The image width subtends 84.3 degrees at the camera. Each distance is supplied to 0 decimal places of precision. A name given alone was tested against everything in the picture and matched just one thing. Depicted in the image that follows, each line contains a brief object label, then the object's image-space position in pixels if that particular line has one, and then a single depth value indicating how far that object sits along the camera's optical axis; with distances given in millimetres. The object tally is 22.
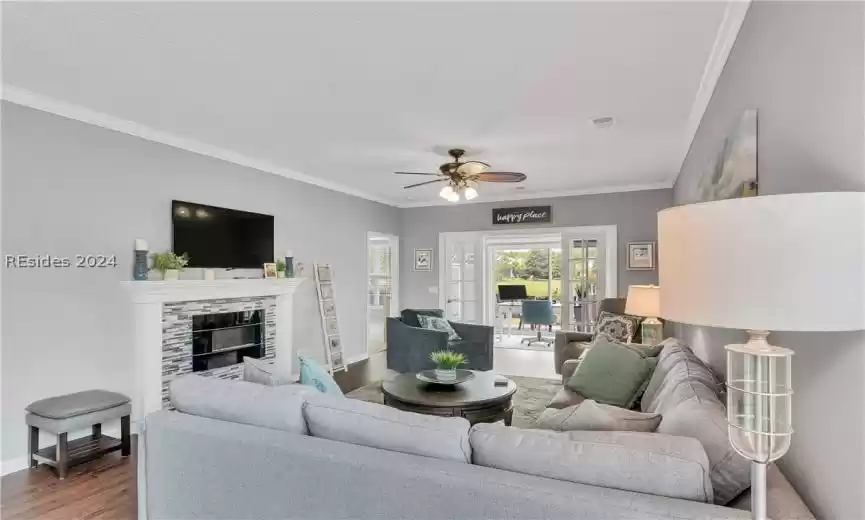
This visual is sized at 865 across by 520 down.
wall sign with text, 7070
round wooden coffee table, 3182
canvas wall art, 1862
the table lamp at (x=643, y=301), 3926
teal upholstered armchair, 5594
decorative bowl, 3570
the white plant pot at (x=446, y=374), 3639
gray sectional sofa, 1378
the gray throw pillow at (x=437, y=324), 6035
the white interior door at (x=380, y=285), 7379
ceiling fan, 4359
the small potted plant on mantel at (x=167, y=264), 4004
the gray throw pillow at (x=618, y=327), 5223
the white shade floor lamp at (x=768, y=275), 919
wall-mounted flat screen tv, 4297
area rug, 4309
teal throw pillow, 2659
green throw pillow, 3123
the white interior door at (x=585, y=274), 6766
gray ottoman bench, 3029
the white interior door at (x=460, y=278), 7754
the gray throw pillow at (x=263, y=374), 2508
